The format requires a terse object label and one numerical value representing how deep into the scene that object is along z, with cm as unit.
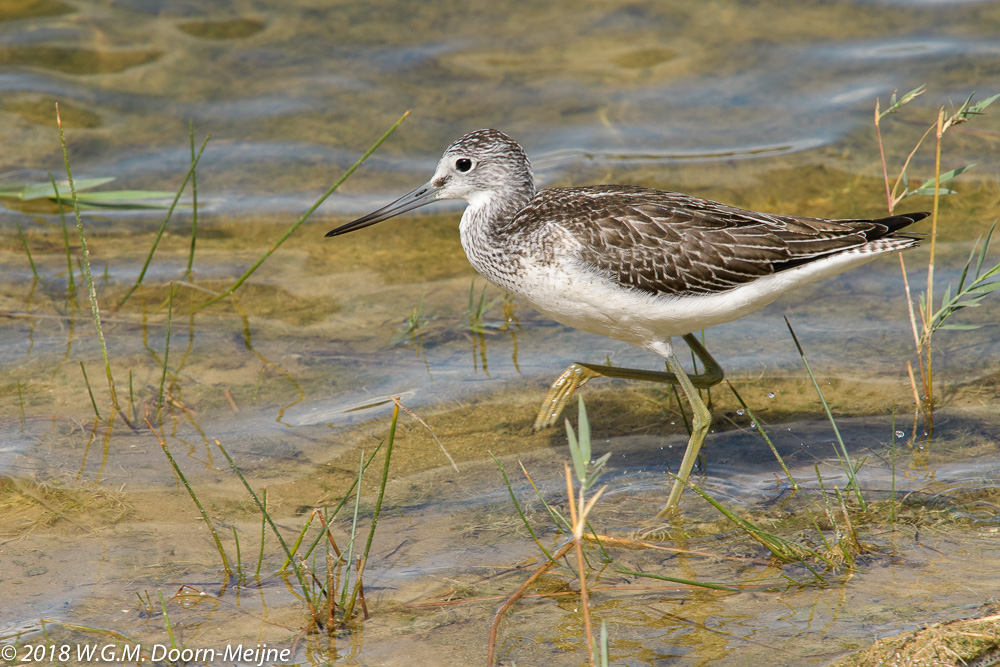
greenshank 993
